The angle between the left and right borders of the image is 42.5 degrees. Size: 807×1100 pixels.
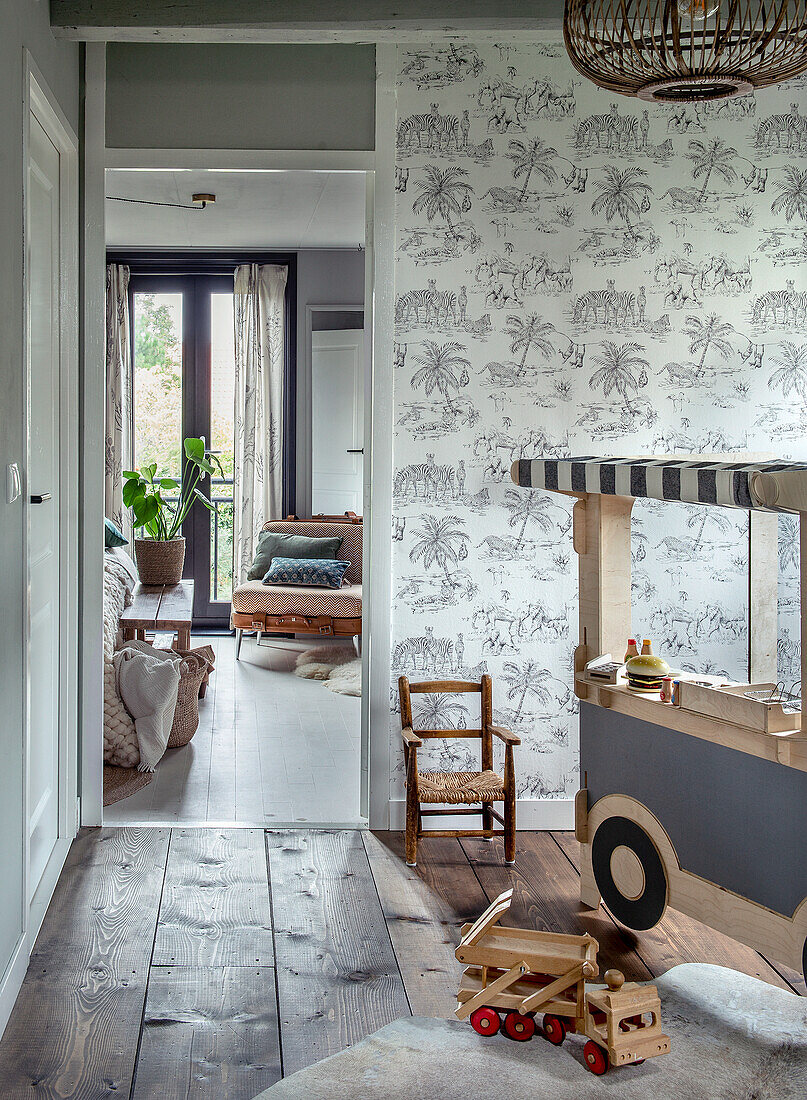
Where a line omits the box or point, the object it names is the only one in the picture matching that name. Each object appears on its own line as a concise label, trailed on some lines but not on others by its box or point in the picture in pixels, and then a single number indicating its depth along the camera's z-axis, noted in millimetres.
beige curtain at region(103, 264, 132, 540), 7219
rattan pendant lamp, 2002
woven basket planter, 6621
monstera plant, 6641
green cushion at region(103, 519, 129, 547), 6000
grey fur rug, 2072
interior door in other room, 7188
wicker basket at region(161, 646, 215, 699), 5596
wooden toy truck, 2135
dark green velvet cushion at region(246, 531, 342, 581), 6754
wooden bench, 5234
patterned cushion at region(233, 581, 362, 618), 6359
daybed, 6363
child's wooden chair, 3309
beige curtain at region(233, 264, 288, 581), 7301
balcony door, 7391
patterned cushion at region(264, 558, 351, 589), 6535
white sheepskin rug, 5892
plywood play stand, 2271
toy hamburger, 2736
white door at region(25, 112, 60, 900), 2900
